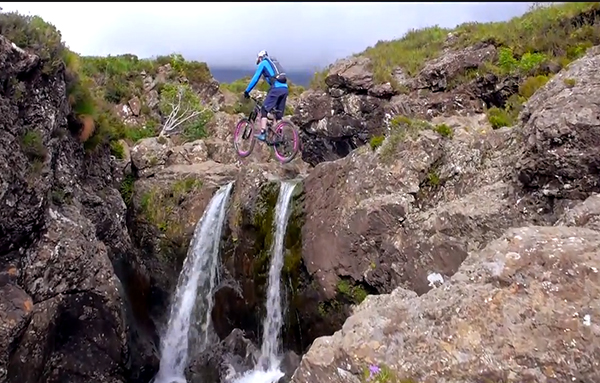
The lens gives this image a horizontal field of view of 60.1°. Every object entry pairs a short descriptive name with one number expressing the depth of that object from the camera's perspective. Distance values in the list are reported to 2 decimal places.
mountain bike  14.89
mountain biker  14.16
